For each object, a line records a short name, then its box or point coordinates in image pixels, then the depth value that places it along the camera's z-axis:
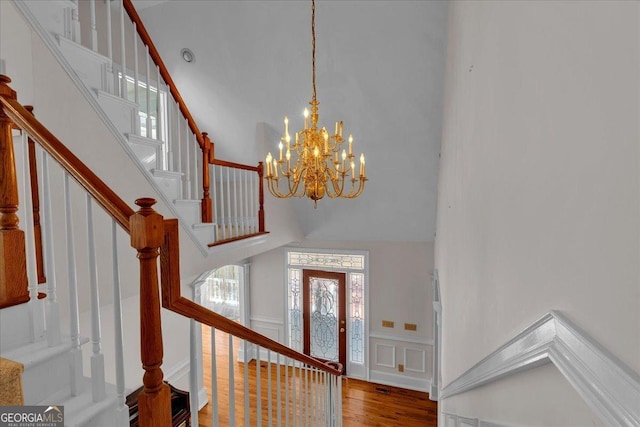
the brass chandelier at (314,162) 2.55
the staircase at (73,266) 1.12
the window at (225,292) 7.56
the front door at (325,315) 6.45
